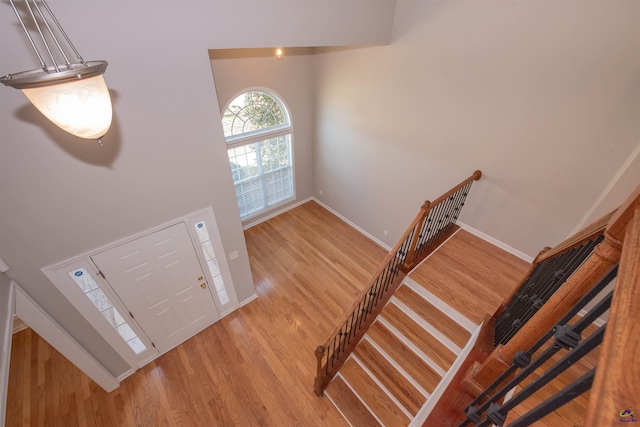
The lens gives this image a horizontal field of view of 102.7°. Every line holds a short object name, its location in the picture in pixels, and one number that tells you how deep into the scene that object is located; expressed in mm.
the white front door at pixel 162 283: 3025
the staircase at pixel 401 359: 2857
